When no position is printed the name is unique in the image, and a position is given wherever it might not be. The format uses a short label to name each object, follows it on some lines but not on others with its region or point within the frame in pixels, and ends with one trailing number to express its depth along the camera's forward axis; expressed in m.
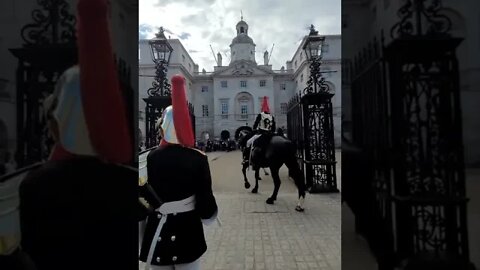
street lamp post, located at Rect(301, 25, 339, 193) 3.31
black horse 3.69
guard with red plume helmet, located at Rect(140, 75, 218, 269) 1.28
